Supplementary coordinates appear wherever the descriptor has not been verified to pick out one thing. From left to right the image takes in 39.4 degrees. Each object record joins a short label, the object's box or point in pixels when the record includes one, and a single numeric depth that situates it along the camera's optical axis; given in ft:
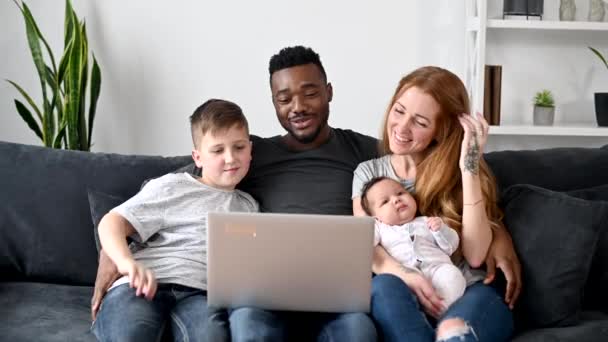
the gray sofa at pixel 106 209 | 7.07
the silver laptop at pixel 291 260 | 6.01
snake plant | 11.53
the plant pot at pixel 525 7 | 11.40
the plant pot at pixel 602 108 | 11.46
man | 7.94
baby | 6.84
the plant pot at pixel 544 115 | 11.71
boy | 6.50
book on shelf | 11.39
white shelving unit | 11.18
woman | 6.50
